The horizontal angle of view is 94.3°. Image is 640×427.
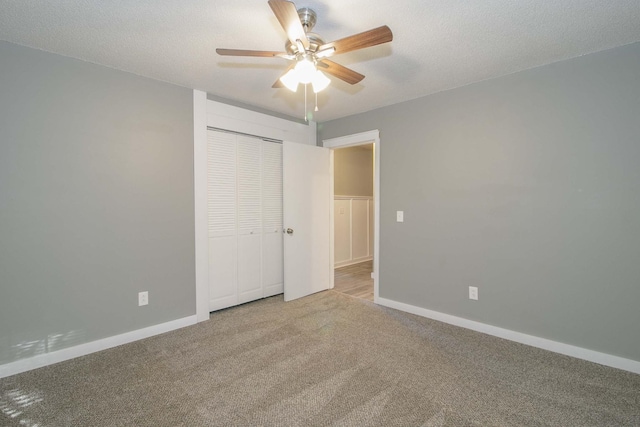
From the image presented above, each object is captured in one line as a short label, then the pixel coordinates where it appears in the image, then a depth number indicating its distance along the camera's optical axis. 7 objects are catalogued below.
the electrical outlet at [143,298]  2.66
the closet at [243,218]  3.24
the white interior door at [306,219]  3.65
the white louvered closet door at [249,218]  3.46
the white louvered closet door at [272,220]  3.71
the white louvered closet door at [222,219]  3.20
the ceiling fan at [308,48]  1.50
